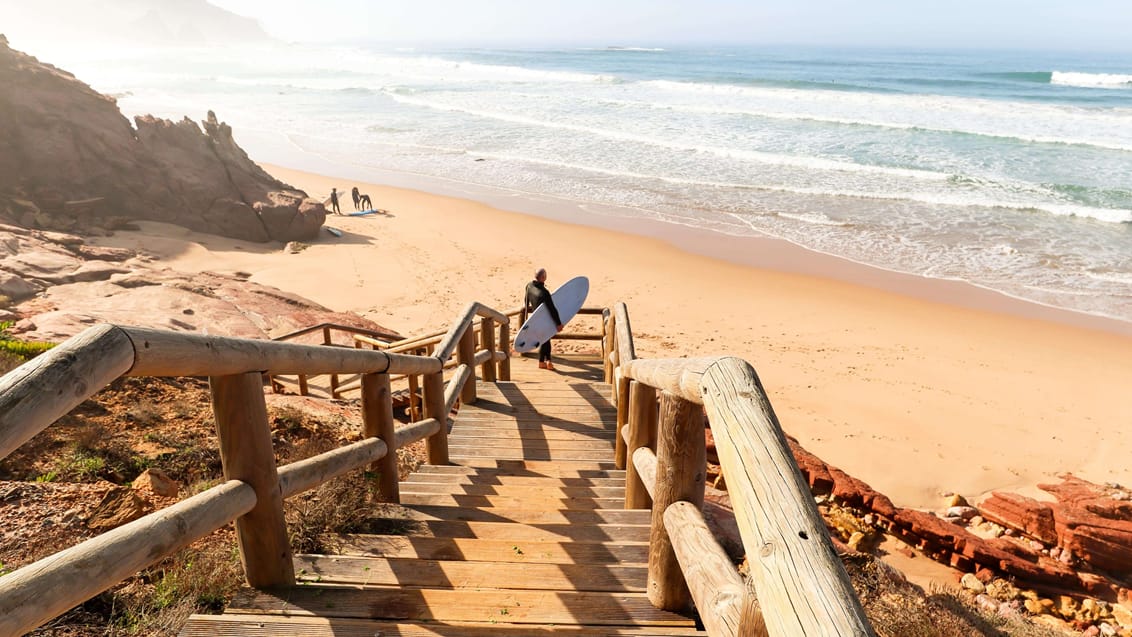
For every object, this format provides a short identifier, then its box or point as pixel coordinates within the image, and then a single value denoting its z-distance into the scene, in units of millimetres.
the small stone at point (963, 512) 7527
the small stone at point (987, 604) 5648
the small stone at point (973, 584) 6086
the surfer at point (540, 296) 8992
